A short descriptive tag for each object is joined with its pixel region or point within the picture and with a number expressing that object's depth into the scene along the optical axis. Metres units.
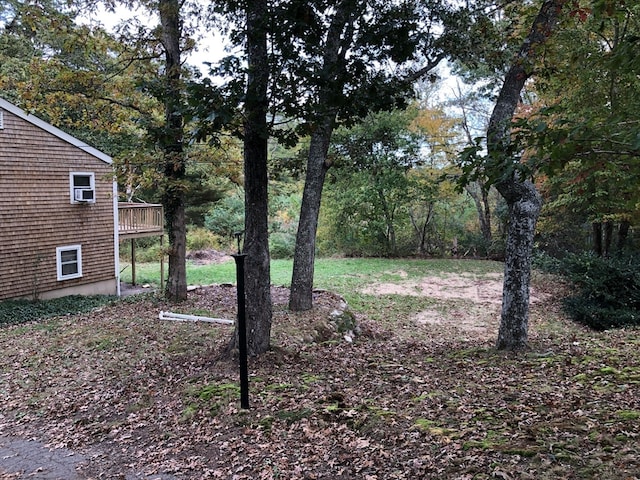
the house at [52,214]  11.59
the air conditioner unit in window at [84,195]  13.20
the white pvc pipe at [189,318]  8.68
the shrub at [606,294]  10.30
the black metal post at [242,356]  4.18
